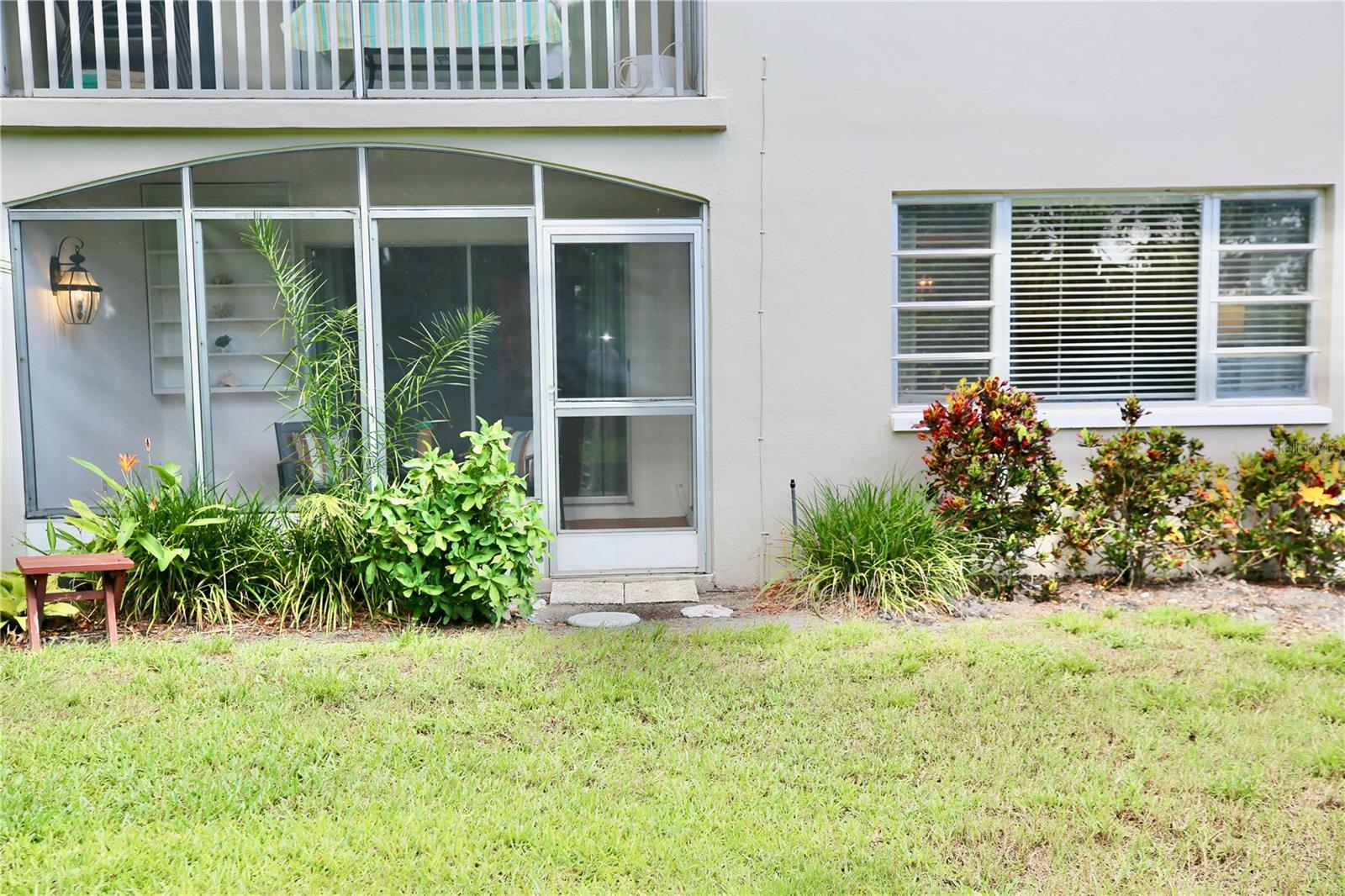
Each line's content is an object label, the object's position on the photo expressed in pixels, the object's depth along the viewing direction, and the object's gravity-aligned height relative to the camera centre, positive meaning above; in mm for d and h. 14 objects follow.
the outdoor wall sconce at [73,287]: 6867 +641
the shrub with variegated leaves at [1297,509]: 6457 -901
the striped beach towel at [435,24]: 6930 +2425
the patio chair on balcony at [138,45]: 7020 +2350
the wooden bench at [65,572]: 5383 -1039
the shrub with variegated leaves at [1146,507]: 6523 -882
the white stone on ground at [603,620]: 6062 -1472
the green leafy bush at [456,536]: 5703 -894
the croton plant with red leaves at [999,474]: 6375 -646
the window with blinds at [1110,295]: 7113 +526
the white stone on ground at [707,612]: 6330 -1487
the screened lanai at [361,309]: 6828 +477
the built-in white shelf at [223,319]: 6895 +434
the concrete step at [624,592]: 6680 -1443
